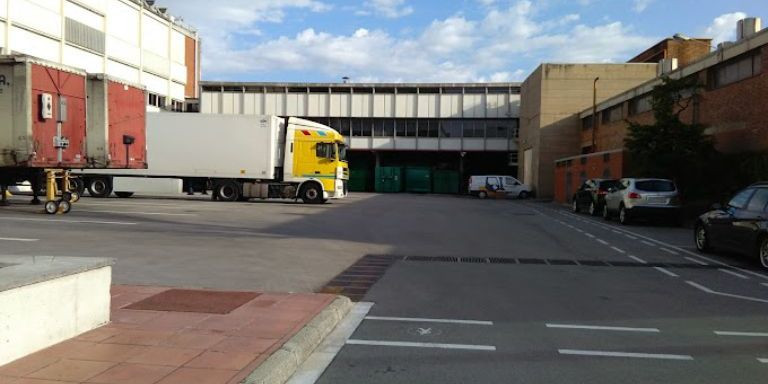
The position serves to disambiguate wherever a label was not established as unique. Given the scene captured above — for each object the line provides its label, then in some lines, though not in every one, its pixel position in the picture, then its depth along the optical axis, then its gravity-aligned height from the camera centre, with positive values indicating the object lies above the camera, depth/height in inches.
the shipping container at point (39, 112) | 669.9 +53.0
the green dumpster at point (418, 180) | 2284.7 -39.5
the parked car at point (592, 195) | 1015.6 -39.0
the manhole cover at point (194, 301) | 271.1 -60.9
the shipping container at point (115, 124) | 765.3 +48.4
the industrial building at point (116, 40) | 1606.8 +362.0
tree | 967.0 +43.8
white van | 1946.4 -51.0
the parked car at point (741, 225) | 465.4 -39.2
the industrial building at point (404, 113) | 2316.7 +198.5
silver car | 829.8 -35.2
